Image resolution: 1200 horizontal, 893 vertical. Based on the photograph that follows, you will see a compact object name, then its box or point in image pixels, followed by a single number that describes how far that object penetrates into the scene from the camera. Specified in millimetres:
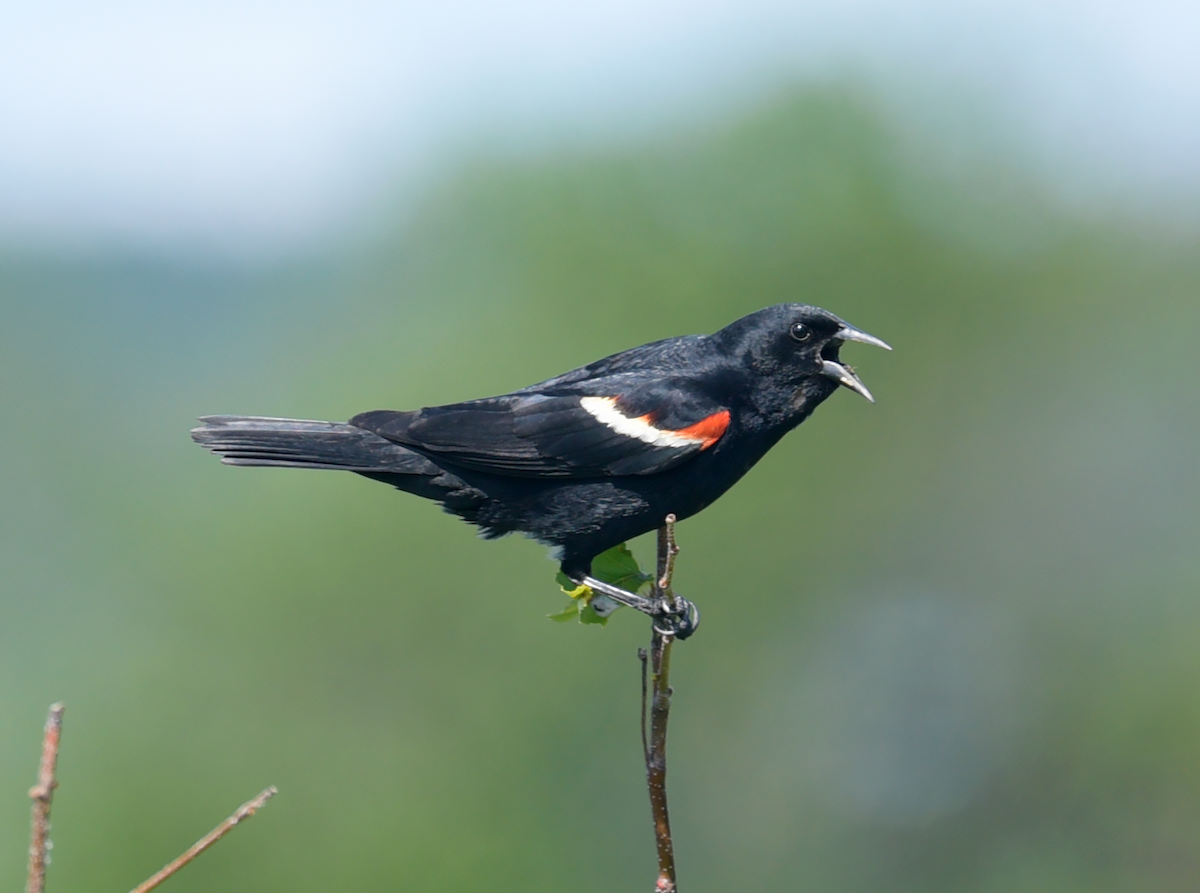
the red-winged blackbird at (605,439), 10016
